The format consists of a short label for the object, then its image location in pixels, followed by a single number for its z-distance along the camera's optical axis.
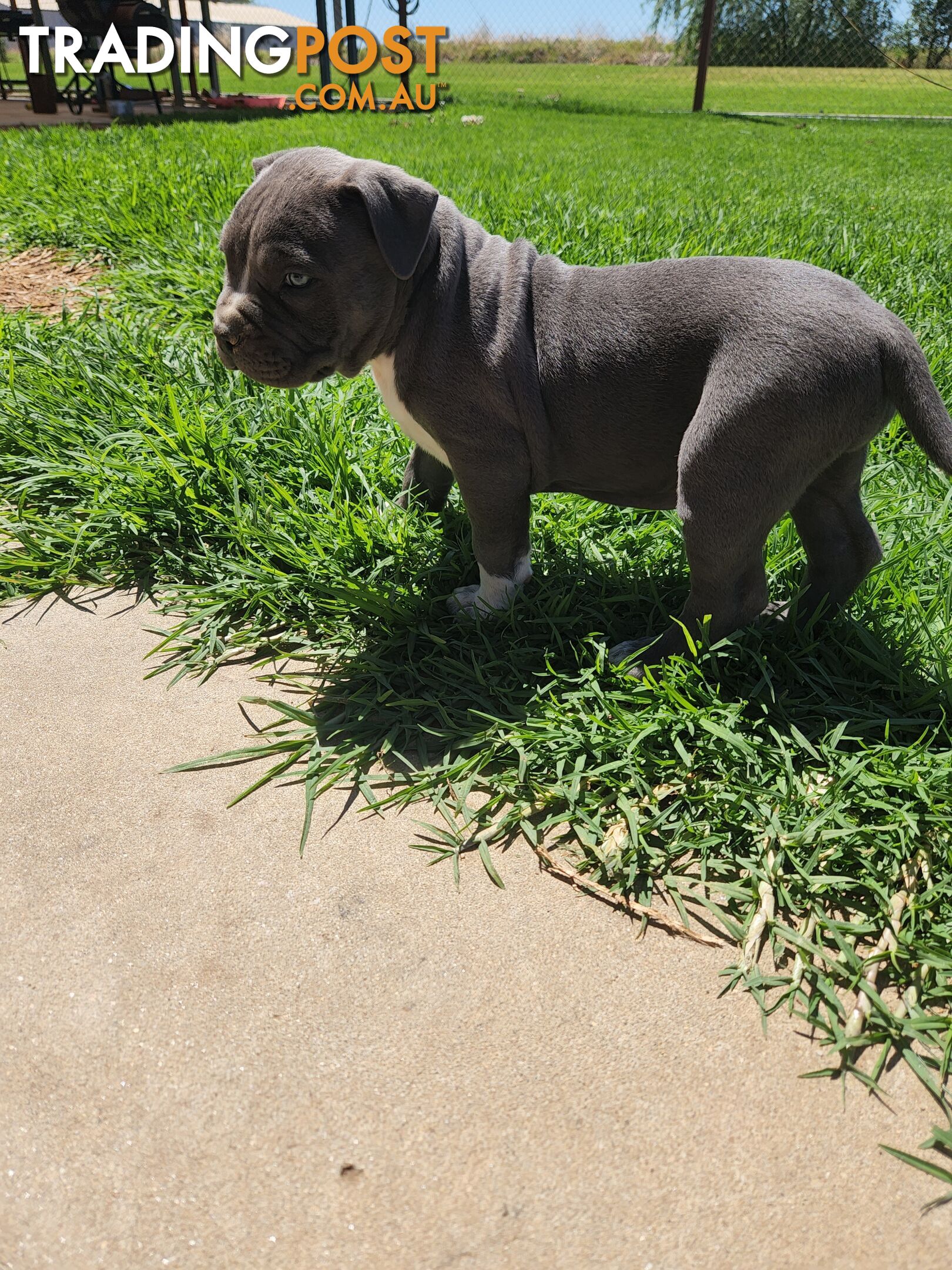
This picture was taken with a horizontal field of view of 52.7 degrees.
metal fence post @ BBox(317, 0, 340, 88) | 15.02
